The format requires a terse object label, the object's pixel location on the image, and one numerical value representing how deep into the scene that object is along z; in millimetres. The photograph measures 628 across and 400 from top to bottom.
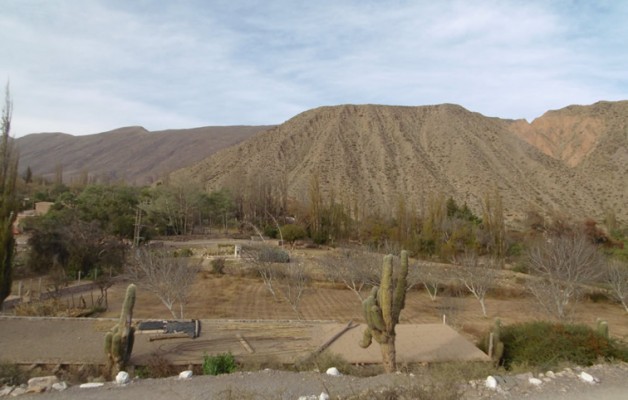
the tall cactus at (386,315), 11984
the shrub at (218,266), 33969
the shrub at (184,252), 35769
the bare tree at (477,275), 27219
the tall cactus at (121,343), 11984
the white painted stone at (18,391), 8594
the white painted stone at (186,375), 9817
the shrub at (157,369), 12492
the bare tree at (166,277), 20281
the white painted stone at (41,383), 8754
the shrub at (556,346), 14383
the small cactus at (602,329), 15941
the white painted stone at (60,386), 8860
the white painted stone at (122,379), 9429
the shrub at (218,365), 12422
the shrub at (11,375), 9750
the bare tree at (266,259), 29094
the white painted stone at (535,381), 9570
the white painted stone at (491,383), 9167
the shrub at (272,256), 31281
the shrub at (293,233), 49656
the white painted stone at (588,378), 10133
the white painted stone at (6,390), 8588
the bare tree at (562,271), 22422
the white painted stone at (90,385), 9069
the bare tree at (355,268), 28438
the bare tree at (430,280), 30122
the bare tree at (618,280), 26672
